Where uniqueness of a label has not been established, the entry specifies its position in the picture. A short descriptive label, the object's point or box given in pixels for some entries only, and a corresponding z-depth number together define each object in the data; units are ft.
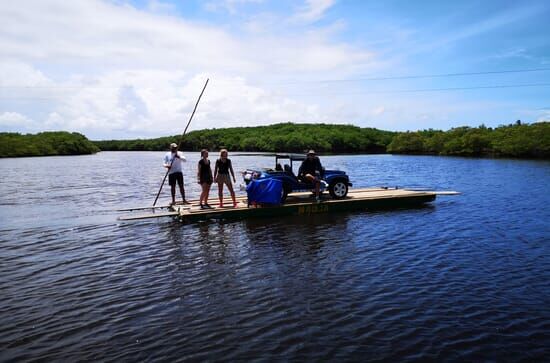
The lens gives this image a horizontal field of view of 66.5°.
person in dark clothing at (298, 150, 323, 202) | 48.21
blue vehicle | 48.16
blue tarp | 46.29
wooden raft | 44.42
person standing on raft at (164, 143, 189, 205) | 46.75
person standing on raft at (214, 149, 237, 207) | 45.21
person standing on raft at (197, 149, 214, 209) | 43.69
